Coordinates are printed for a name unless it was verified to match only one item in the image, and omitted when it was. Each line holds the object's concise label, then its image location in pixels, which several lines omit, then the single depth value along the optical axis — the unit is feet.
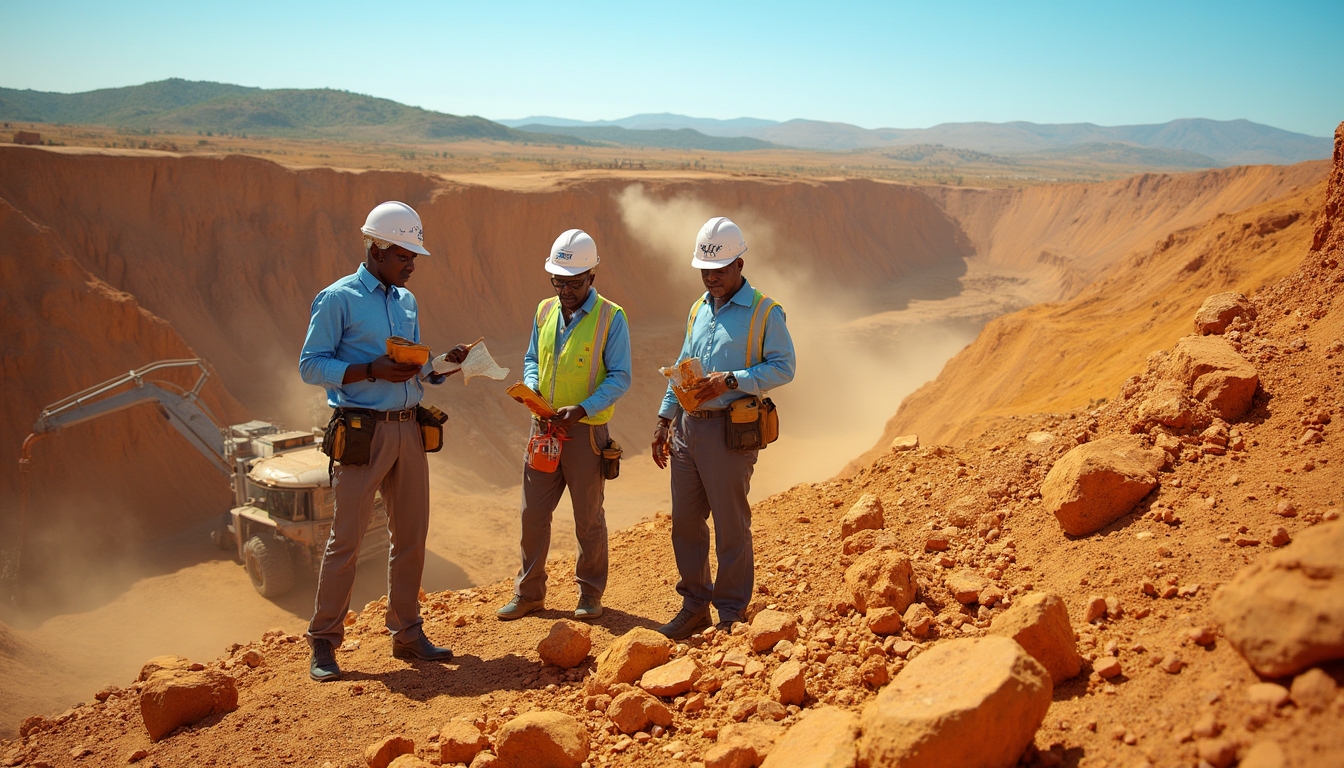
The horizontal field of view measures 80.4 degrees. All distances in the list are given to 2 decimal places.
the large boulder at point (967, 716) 6.98
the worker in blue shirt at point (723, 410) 13.29
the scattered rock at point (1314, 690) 5.78
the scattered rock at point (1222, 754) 6.07
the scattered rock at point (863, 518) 15.31
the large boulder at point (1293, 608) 5.90
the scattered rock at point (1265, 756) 5.59
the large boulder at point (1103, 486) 11.34
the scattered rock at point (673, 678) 10.67
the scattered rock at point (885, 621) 10.58
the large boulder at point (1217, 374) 12.34
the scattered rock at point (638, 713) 10.09
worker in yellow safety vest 14.34
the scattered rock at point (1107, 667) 8.09
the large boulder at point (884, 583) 11.02
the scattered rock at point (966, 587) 10.97
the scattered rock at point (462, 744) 10.08
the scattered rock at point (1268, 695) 6.12
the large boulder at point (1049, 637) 8.38
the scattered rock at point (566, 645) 12.81
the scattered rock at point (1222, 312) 15.88
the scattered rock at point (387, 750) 10.36
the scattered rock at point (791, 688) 9.73
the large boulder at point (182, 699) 12.01
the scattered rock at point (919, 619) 10.44
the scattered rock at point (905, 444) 21.72
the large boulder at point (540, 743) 9.45
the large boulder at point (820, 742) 7.55
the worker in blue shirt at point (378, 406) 13.00
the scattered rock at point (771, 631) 11.21
